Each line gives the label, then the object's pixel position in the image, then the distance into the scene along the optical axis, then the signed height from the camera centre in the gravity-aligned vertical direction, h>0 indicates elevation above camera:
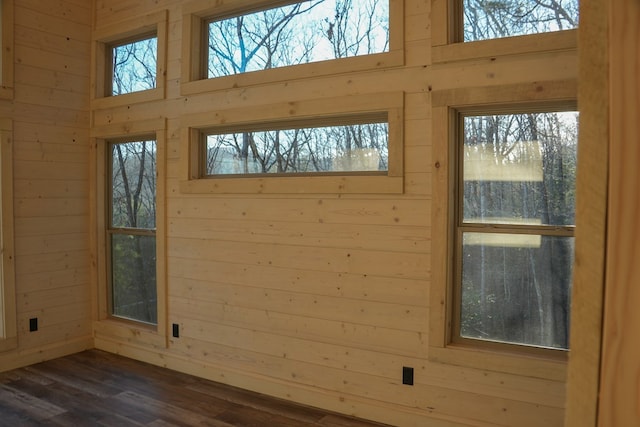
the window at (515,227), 2.47 -0.13
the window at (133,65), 4.05 +1.22
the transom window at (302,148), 2.97 +0.38
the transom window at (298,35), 2.97 +1.17
